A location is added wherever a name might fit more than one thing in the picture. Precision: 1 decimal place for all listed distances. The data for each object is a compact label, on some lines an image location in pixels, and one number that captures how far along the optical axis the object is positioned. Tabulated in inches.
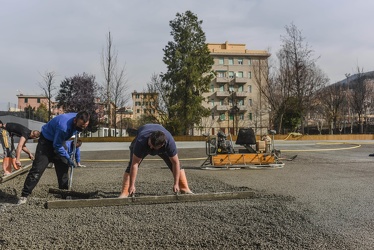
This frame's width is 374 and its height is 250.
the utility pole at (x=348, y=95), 2211.0
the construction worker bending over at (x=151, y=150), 198.1
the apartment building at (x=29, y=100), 3567.2
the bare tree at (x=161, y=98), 1615.4
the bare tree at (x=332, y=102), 2095.0
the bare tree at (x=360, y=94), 1914.4
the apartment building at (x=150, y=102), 1712.0
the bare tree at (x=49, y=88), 1632.6
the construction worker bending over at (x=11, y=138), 370.9
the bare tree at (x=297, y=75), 1625.2
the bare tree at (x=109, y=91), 1561.3
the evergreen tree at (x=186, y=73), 1515.7
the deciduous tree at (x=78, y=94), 1694.1
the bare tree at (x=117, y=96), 1599.4
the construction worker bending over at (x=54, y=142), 216.1
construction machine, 473.7
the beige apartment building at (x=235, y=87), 2544.3
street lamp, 1893.7
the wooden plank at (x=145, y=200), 207.5
